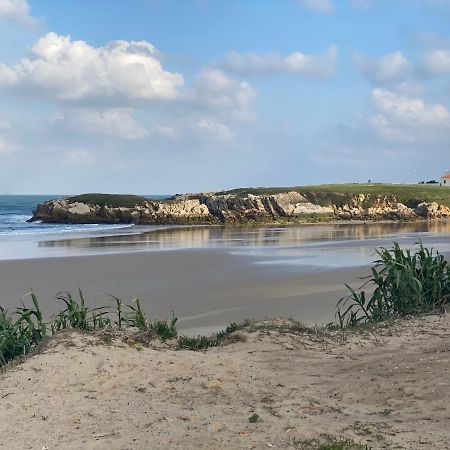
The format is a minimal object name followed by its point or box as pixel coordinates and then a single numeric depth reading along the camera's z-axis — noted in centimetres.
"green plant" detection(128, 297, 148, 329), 893
